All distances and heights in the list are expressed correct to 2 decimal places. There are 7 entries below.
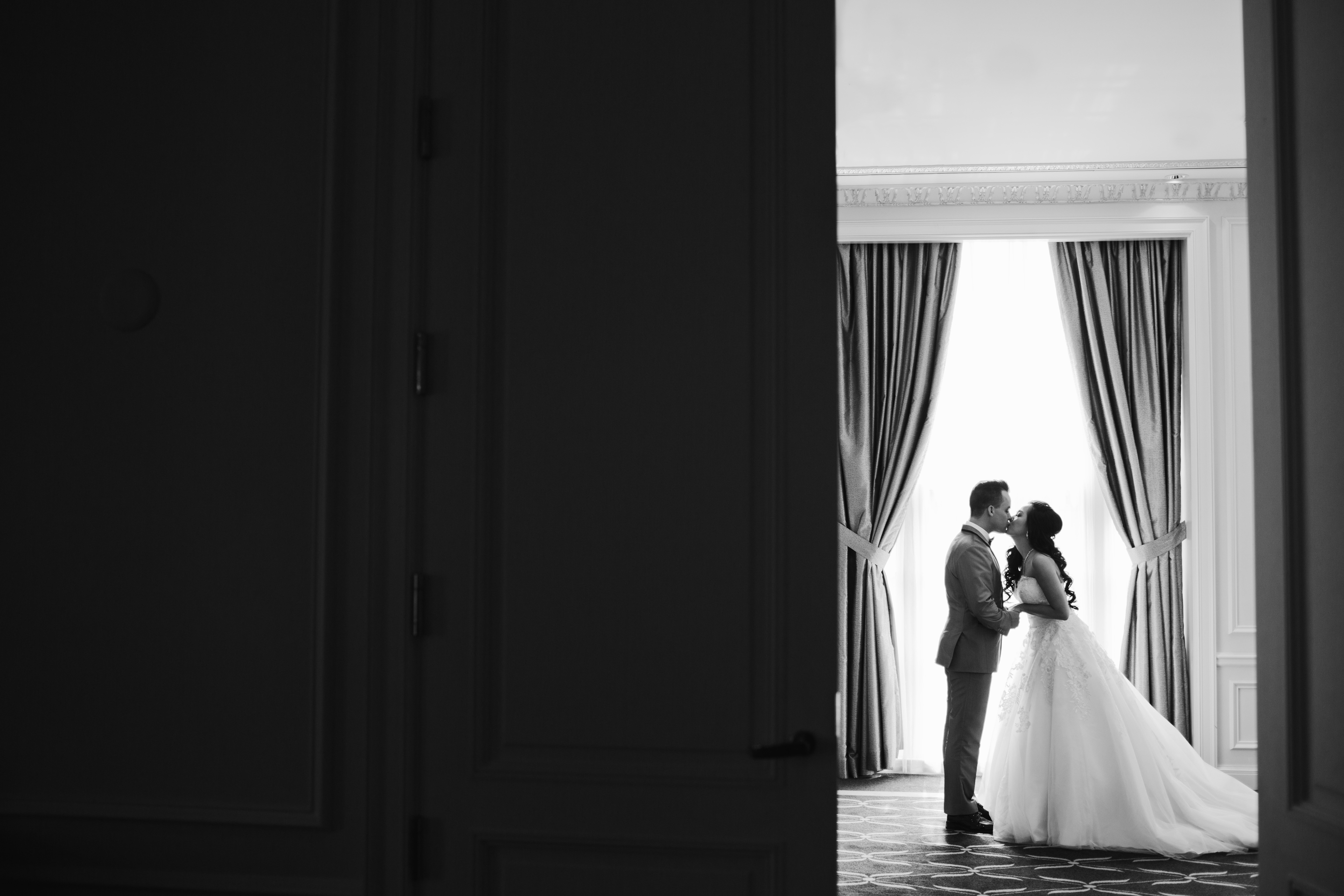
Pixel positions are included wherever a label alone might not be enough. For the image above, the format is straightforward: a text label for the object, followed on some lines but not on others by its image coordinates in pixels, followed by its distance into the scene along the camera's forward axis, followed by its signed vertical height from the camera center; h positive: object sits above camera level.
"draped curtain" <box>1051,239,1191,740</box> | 5.73 +0.73
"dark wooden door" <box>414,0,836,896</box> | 1.90 +0.16
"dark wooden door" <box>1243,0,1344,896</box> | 1.73 +0.20
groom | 4.85 -0.51
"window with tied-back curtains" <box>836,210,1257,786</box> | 5.66 +1.12
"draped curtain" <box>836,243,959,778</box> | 5.89 +0.61
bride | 4.52 -0.97
